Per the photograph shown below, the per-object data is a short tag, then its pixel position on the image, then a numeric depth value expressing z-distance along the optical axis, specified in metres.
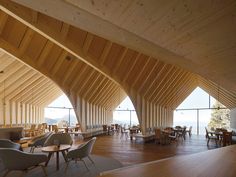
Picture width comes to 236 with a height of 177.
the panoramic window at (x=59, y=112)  18.30
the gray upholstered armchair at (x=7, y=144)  6.40
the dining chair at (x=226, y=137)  10.05
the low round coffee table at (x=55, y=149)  5.75
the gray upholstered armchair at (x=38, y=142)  7.41
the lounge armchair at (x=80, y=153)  5.57
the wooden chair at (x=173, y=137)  11.76
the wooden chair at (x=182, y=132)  13.18
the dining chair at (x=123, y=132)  15.11
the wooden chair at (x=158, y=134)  10.97
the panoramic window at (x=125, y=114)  19.84
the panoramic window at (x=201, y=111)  17.59
